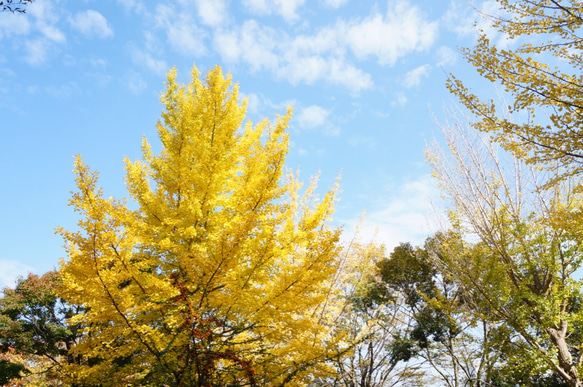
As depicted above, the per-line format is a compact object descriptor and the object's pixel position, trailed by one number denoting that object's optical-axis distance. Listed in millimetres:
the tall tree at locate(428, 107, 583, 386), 7113
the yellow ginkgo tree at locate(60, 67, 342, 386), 3477
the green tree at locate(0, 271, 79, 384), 10797
